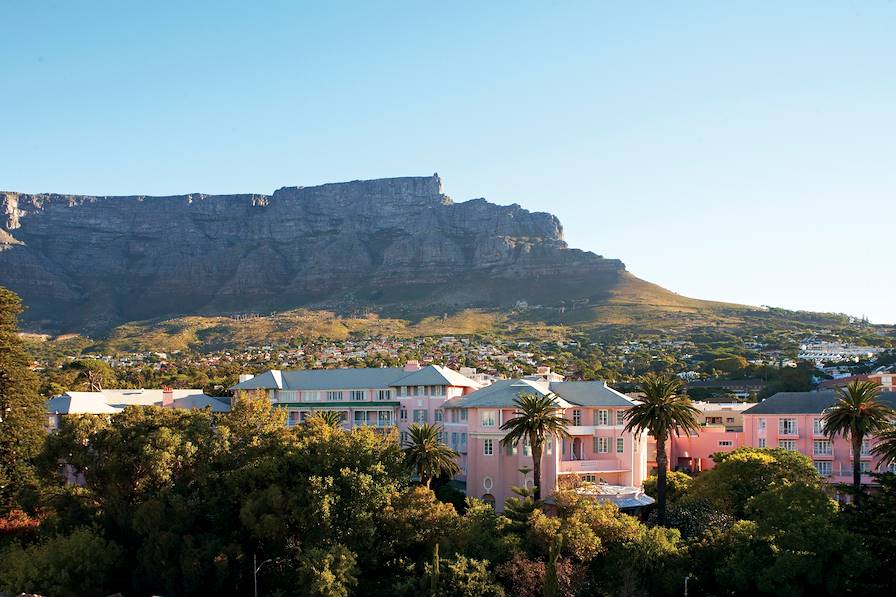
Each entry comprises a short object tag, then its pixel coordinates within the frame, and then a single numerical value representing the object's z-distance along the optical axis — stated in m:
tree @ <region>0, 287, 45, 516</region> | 68.44
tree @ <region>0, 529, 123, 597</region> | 54.44
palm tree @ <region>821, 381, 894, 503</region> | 62.94
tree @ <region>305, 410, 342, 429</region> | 76.25
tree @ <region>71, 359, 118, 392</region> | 115.31
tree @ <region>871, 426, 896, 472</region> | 56.56
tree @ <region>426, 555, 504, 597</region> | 51.66
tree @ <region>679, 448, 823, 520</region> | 64.31
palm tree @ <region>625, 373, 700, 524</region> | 61.06
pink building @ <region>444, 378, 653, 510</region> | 66.94
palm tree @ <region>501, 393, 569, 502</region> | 61.25
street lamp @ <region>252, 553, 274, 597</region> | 53.97
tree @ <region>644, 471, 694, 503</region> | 68.75
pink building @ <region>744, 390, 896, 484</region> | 80.50
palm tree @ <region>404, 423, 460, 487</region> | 63.44
